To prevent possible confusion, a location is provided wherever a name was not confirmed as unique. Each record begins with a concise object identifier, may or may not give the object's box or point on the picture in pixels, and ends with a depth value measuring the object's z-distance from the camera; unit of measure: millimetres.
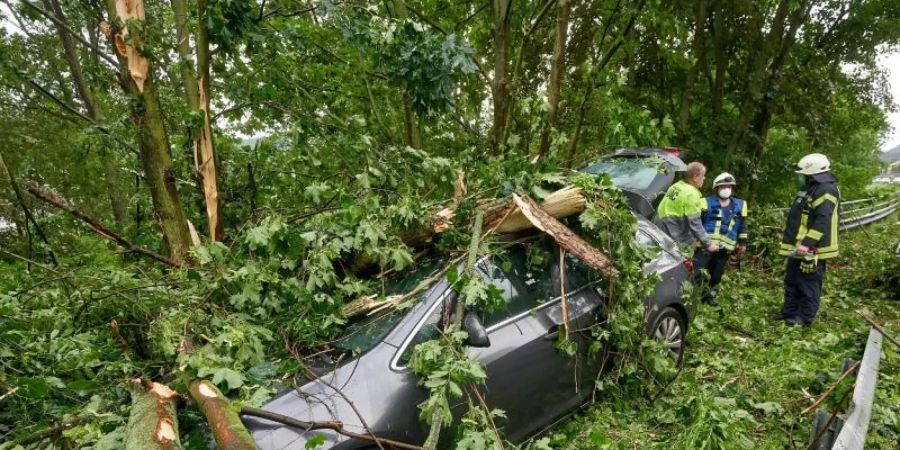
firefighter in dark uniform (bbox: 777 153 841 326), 5141
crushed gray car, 2547
